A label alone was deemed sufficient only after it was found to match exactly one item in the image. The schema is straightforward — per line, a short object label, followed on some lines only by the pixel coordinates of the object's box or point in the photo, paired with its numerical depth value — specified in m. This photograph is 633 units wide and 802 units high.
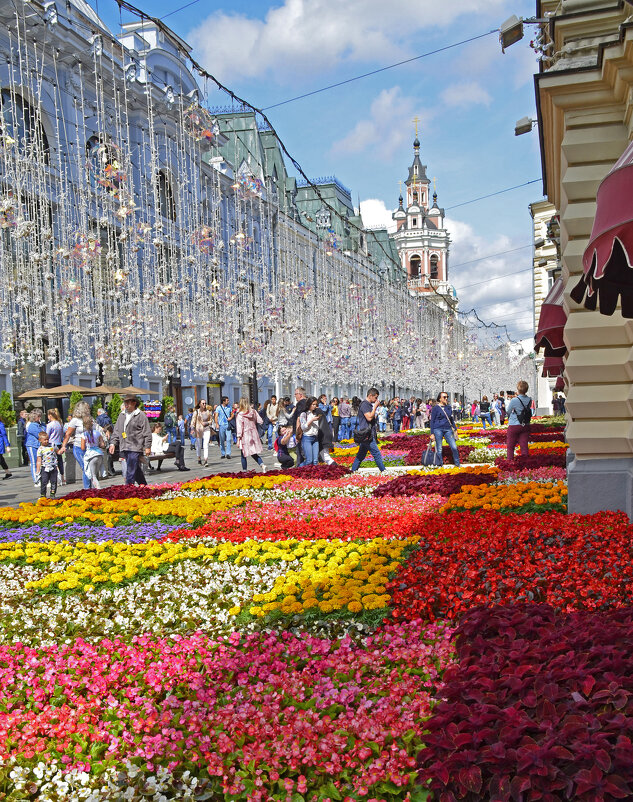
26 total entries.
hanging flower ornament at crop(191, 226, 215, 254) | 17.99
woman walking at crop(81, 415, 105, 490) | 16.03
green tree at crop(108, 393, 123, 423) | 30.97
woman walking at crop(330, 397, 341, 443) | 25.19
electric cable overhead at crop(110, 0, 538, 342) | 7.50
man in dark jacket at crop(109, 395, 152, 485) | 14.58
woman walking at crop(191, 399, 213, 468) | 24.65
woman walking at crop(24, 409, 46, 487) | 19.80
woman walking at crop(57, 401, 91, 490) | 16.38
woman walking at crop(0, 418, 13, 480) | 22.50
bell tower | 96.62
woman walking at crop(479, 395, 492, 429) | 42.99
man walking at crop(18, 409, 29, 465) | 26.33
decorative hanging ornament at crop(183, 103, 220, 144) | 12.21
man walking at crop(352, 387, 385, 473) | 16.11
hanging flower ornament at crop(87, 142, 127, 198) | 13.33
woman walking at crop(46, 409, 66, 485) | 17.31
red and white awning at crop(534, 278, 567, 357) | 11.23
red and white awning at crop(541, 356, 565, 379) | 16.55
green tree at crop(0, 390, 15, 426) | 27.77
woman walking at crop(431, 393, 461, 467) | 17.31
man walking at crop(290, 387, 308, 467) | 17.39
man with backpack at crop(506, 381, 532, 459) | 15.57
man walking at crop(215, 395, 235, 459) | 26.34
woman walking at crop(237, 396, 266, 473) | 17.45
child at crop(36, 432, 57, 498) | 16.44
